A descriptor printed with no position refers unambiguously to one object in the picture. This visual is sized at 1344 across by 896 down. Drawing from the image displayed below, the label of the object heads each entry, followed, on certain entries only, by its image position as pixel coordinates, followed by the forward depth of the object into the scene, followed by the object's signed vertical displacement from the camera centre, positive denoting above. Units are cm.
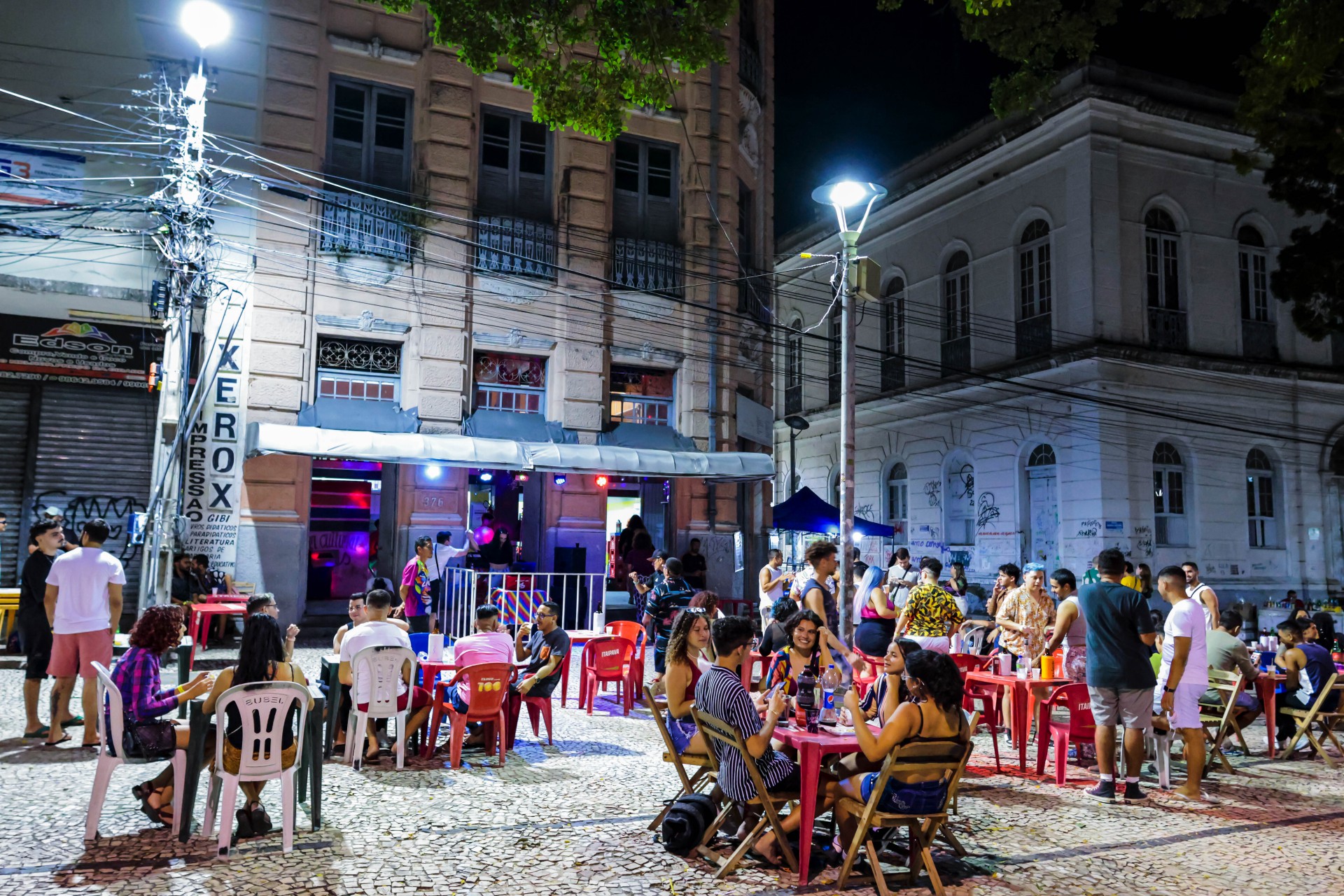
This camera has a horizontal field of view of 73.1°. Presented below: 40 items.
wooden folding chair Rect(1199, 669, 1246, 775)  816 -147
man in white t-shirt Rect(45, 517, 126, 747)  787 -72
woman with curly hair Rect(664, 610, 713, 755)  631 -92
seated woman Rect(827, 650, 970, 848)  505 -103
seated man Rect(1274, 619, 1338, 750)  913 -114
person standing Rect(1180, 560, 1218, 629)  873 -47
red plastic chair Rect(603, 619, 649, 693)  1050 -113
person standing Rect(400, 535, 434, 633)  1214 -71
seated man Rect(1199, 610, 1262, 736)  866 -104
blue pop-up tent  1927 +64
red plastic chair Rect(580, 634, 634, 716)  1018 -139
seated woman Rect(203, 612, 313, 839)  562 -89
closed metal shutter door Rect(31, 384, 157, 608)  1481 +124
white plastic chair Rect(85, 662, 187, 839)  551 -139
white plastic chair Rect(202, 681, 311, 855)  538 -122
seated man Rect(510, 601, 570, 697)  838 -109
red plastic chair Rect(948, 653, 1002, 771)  864 -148
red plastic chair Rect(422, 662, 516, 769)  768 -140
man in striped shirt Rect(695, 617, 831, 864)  534 -121
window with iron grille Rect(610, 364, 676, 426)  1823 +294
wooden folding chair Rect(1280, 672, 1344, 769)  870 -162
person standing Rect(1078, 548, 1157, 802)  711 -96
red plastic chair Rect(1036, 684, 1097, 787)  759 -148
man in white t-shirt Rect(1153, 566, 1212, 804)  742 -98
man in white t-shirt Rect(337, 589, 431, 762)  736 -87
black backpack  553 -173
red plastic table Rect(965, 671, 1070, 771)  803 -134
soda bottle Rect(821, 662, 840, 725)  636 -108
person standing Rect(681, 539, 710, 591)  1675 -44
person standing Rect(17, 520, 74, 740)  808 -89
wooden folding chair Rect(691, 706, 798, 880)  518 -151
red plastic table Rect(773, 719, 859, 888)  514 -126
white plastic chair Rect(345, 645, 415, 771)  730 -121
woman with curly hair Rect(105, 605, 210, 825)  562 -100
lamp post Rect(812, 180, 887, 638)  969 +248
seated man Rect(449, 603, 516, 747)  794 -99
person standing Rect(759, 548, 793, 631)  1259 -58
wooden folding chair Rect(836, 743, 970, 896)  495 -150
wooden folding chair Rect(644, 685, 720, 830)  601 -148
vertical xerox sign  1466 +136
